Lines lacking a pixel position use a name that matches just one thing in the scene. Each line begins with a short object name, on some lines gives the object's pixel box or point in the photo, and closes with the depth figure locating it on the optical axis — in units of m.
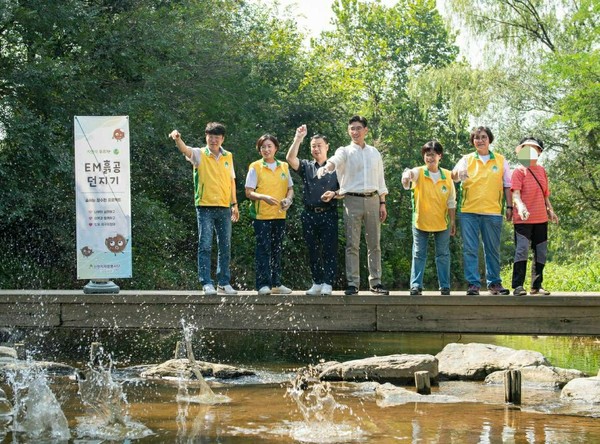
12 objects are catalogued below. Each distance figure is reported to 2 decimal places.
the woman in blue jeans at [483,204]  9.83
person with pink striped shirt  9.76
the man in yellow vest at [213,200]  10.06
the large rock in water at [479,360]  12.31
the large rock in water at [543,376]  11.55
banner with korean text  10.41
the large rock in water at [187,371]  11.86
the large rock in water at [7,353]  12.37
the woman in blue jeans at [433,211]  10.02
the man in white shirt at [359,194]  9.89
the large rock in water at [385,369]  11.55
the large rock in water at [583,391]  10.10
